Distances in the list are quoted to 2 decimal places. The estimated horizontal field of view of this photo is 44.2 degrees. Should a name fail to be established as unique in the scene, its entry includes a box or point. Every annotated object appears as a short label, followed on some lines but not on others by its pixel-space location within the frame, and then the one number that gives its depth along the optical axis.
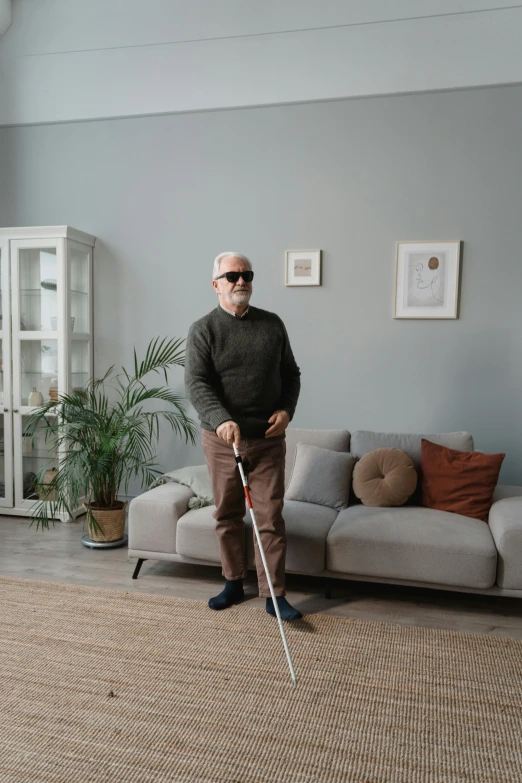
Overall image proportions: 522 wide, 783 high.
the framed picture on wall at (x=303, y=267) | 4.12
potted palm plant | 3.69
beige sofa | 2.79
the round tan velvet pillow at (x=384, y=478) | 3.26
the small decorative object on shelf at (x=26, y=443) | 4.45
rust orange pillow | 3.15
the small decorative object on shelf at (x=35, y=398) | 4.40
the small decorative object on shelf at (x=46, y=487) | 4.09
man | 2.74
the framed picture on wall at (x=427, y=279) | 3.88
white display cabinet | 4.27
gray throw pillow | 3.39
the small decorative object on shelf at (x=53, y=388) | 4.36
